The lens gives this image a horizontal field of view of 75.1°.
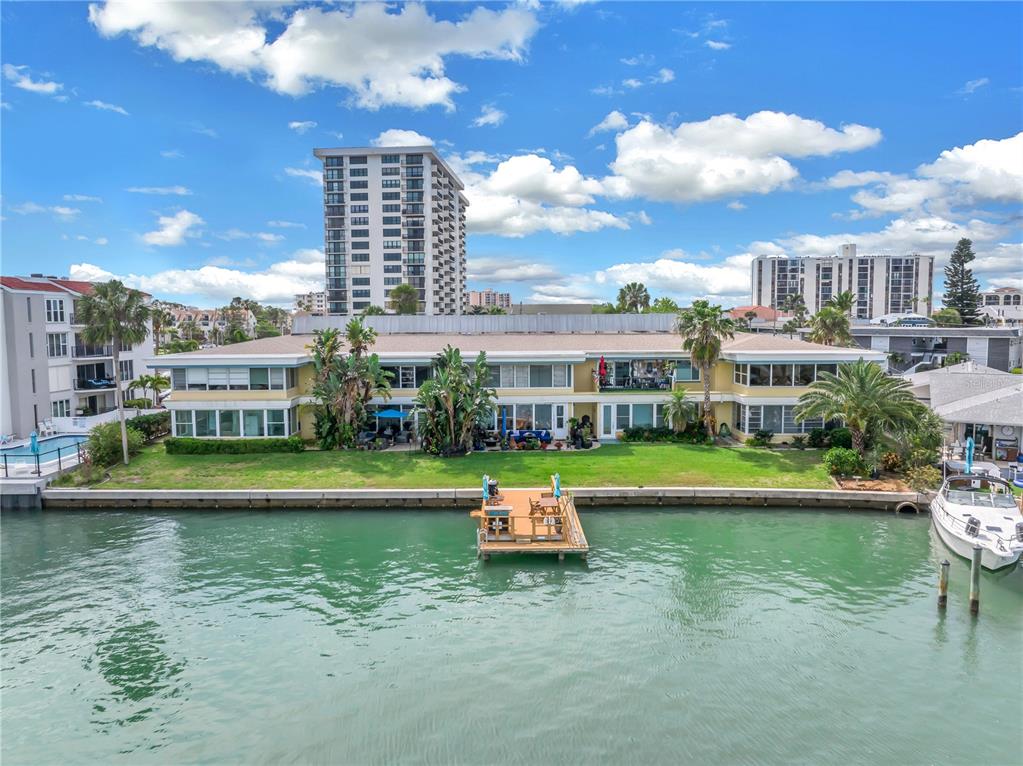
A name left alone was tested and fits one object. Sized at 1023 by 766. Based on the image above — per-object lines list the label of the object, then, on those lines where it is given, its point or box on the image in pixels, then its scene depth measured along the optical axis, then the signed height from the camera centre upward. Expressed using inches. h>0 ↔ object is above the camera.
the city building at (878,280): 7253.9 +691.8
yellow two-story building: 1498.5 -90.9
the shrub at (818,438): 1425.9 -204.1
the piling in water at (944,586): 761.6 -280.4
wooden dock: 919.7 -268.4
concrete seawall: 1155.3 -270.7
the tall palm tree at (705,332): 1464.1 +27.2
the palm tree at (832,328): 2279.8 +50.9
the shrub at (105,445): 1348.4 -195.8
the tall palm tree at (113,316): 1363.2 +68.6
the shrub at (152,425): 1539.1 -180.9
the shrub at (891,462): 1254.9 -226.3
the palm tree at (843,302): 2520.7 +155.1
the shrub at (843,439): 1402.6 -202.6
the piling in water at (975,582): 759.1 -275.1
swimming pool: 1307.8 -215.4
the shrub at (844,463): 1230.3 -222.6
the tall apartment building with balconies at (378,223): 4667.8 +872.1
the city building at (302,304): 6298.7 +422.1
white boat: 848.3 -248.3
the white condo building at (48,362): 1640.0 -34.8
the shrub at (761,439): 1456.7 -208.9
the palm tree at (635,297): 3998.5 +285.9
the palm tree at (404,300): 4087.6 +292.0
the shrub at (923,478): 1167.6 -241.4
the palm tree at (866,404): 1233.4 -115.5
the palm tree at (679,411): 1504.7 -152.3
